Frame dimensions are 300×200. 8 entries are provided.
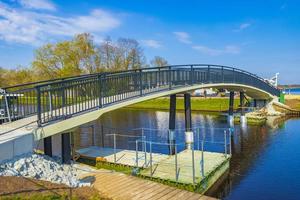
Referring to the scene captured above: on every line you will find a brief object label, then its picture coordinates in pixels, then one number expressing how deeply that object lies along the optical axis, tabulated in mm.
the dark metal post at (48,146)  11017
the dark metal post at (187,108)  17092
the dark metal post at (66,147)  9910
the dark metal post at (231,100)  25639
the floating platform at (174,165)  9977
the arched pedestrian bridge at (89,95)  8150
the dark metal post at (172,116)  16811
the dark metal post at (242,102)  27551
